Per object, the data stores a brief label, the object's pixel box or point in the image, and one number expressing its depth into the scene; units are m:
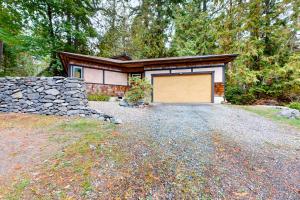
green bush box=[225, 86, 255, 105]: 12.74
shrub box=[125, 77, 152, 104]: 8.62
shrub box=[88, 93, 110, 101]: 10.74
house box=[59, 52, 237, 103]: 11.23
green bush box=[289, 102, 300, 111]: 9.10
